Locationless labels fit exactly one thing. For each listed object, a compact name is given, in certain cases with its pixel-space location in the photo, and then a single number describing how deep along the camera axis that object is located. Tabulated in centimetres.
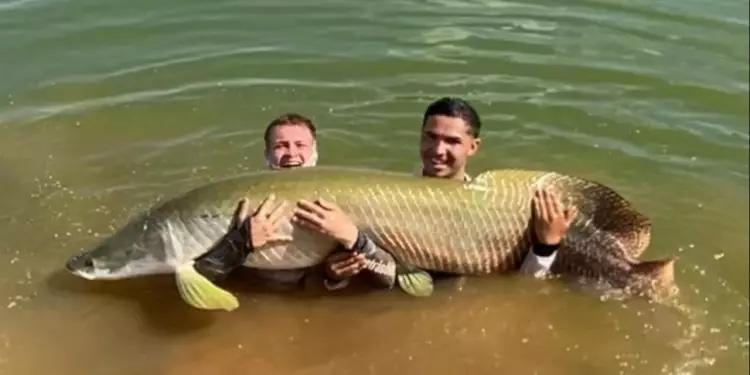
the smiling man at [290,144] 517
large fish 467
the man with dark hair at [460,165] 479
